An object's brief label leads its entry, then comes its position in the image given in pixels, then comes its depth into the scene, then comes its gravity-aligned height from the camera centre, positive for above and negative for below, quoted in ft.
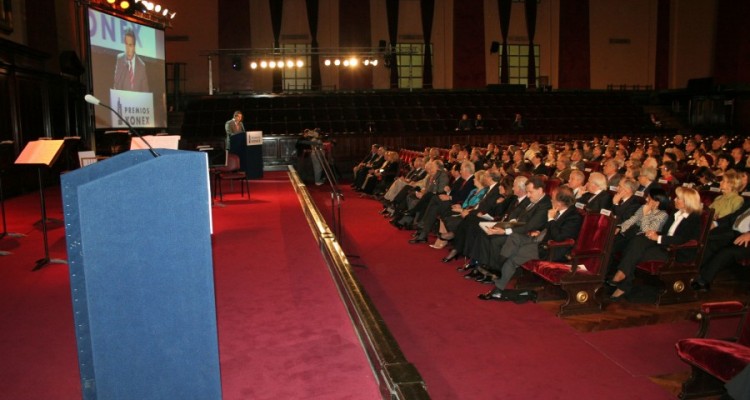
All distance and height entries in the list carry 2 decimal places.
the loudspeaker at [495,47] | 69.46 +11.57
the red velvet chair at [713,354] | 9.05 -3.54
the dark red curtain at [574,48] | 71.56 +11.67
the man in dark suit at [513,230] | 16.94 -2.59
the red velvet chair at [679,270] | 15.20 -3.48
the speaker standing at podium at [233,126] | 32.79 +1.16
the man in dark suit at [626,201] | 17.46 -1.89
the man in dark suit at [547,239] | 15.96 -2.80
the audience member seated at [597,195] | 17.78 -1.73
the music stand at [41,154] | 16.39 -0.15
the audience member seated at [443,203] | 23.17 -2.43
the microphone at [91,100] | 6.30 +0.54
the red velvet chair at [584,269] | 14.47 -3.36
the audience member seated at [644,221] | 16.20 -2.34
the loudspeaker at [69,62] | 40.91 +6.19
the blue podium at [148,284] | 5.03 -1.24
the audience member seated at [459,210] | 21.27 -2.49
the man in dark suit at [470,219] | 19.51 -2.57
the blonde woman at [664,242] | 15.46 -2.75
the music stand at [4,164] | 19.41 -0.50
